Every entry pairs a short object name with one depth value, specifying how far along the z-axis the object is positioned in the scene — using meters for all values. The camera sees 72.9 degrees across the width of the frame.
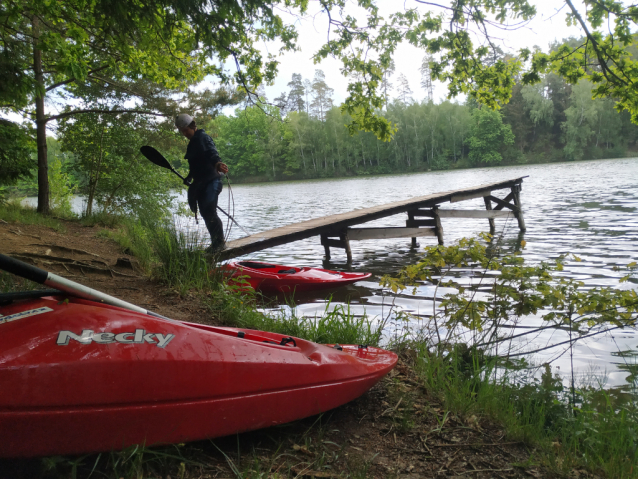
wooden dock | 7.64
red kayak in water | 6.59
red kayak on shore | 1.81
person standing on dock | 6.01
